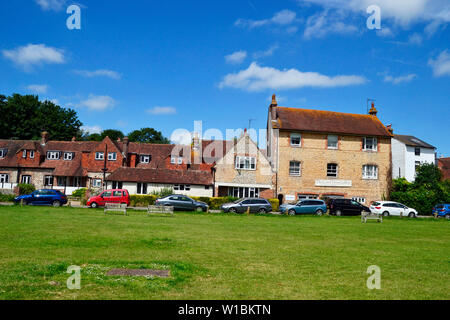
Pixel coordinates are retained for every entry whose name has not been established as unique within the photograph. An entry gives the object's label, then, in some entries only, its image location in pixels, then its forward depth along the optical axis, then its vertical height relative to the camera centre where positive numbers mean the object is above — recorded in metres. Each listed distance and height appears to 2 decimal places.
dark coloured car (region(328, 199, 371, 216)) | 32.84 -1.69
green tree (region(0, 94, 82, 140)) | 64.00 +11.48
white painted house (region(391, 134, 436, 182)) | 54.06 +5.88
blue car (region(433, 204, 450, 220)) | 34.53 -1.77
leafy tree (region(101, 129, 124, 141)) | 81.49 +11.52
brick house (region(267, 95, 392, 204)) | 41.25 +3.86
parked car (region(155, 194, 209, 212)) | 30.33 -1.73
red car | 30.42 -1.53
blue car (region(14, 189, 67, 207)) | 29.89 -1.76
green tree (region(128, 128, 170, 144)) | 86.44 +11.96
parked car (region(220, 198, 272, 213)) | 31.05 -1.81
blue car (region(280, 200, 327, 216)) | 31.77 -1.83
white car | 34.38 -1.80
